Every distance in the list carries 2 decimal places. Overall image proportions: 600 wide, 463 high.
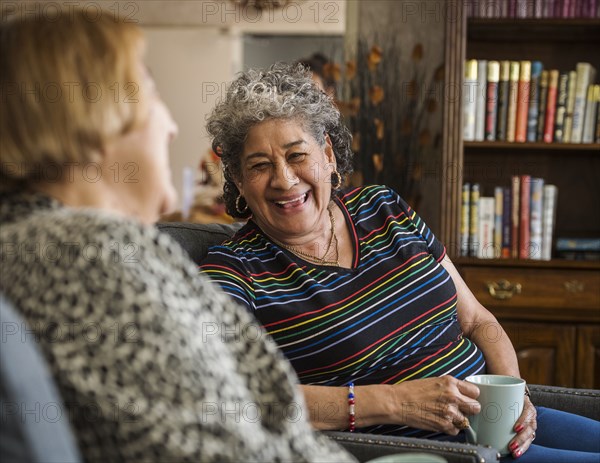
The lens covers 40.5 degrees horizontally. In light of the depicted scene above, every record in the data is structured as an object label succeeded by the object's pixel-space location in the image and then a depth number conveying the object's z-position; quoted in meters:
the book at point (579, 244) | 2.97
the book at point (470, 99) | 2.90
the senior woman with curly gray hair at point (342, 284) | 1.52
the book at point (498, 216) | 2.94
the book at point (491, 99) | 2.92
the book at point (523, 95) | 2.91
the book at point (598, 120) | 2.94
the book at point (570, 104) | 2.92
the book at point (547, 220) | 2.93
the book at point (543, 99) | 2.92
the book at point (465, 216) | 2.93
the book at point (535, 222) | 2.92
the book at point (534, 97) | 2.92
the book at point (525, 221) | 2.93
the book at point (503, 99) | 2.92
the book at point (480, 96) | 2.92
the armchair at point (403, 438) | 1.27
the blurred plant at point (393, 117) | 3.23
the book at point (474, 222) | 2.93
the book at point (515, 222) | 2.93
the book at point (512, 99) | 2.92
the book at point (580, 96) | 2.91
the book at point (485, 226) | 2.94
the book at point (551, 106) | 2.92
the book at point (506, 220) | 2.94
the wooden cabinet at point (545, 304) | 2.79
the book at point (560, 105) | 2.93
